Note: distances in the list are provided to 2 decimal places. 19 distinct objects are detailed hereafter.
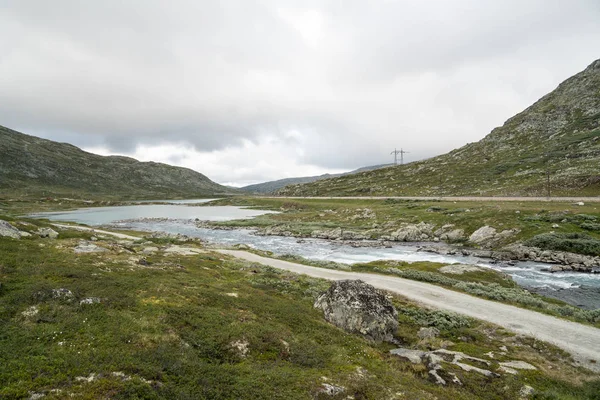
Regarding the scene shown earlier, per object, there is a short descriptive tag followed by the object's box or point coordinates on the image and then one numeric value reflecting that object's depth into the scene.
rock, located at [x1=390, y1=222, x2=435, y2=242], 79.12
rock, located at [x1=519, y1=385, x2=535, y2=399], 17.05
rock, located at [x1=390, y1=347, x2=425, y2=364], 20.38
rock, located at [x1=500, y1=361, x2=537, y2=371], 20.12
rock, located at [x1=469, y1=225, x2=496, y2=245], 68.42
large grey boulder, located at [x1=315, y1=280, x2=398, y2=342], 24.94
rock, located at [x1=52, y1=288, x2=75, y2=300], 19.58
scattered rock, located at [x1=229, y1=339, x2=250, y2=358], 17.92
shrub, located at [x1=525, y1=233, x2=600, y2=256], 52.69
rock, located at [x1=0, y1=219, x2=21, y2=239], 34.00
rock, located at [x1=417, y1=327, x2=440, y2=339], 25.55
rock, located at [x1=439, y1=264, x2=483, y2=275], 46.33
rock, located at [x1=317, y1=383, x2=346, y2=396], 14.61
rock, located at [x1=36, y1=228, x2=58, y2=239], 43.12
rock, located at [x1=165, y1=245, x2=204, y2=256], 51.97
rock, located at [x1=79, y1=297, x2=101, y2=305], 19.58
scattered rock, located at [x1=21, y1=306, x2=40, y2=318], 17.12
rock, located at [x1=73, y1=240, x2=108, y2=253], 35.94
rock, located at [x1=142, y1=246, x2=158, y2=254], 48.84
